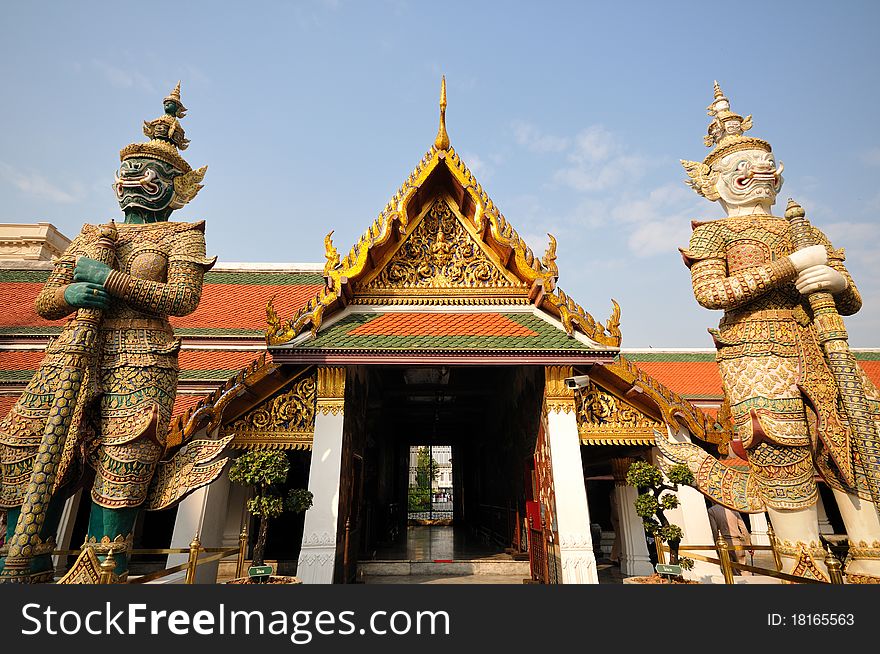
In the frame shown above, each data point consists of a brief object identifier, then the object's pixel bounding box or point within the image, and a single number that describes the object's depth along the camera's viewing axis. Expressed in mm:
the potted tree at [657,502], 4500
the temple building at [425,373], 5457
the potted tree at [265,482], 4574
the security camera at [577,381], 5898
